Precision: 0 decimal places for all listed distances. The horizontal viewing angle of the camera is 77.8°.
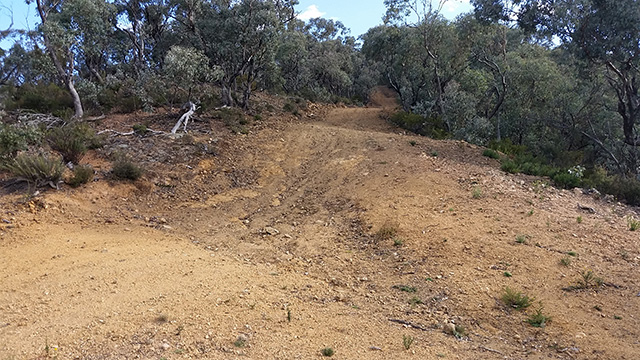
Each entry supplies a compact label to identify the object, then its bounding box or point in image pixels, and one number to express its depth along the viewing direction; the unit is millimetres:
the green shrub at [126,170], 7941
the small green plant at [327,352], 3561
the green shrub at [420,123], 14945
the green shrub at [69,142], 8141
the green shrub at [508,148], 11836
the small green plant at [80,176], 7289
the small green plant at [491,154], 10508
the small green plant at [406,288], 4941
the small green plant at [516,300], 4395
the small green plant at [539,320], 4113
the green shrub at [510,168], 9385
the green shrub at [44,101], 12377
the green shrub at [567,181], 8789
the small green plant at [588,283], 4738
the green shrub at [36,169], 6883
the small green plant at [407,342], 3695
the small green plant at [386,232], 6434
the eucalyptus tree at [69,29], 10781
